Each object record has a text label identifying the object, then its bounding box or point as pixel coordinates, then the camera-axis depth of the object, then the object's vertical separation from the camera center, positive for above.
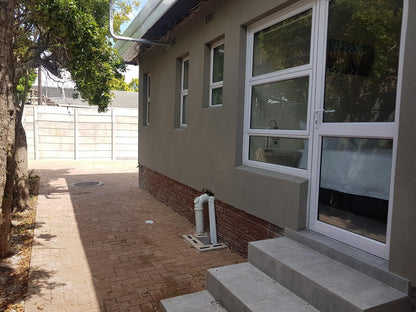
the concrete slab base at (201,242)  4.64 -1.75
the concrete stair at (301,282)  2.15 -1.15
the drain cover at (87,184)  9.88 -1.81
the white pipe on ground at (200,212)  4.98 -1.33
